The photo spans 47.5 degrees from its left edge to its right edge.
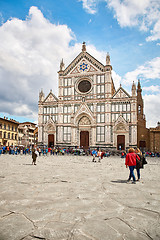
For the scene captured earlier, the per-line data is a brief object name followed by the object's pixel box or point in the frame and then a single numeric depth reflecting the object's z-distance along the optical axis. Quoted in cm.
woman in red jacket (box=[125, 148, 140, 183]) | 814
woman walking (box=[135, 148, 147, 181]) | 849
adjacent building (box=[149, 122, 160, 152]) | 3772
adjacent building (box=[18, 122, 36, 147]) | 5600
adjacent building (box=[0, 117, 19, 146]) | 4573
